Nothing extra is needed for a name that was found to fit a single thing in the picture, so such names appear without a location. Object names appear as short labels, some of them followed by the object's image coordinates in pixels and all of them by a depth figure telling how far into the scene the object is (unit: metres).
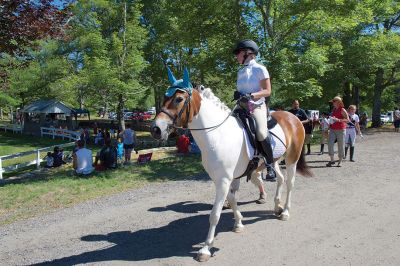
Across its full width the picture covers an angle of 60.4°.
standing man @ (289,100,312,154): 10.97
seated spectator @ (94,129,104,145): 24.34
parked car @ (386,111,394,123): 46.24
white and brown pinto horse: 4.43
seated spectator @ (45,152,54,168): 14.59
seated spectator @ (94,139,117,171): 11.82
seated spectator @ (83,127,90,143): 24.27
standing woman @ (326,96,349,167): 10.98
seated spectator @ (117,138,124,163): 14.27
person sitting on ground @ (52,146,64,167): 14.64
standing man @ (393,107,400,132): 22.72
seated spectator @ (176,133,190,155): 14.96
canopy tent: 33.16
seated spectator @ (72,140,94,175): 10.97
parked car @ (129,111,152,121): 39.61
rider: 5.16
